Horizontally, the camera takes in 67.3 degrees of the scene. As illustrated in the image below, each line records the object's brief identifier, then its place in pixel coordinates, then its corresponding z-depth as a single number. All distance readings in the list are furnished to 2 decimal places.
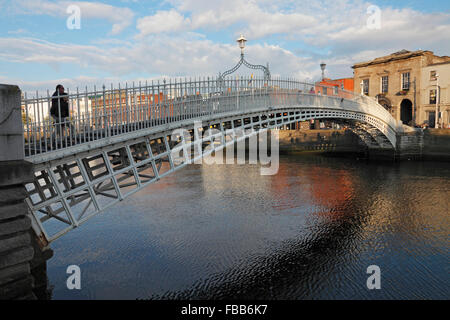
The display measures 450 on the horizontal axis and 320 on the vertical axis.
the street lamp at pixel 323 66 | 25.42
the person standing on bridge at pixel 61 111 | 7.21
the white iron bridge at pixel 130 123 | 6.91
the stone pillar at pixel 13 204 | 5.66
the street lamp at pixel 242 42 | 14.26
